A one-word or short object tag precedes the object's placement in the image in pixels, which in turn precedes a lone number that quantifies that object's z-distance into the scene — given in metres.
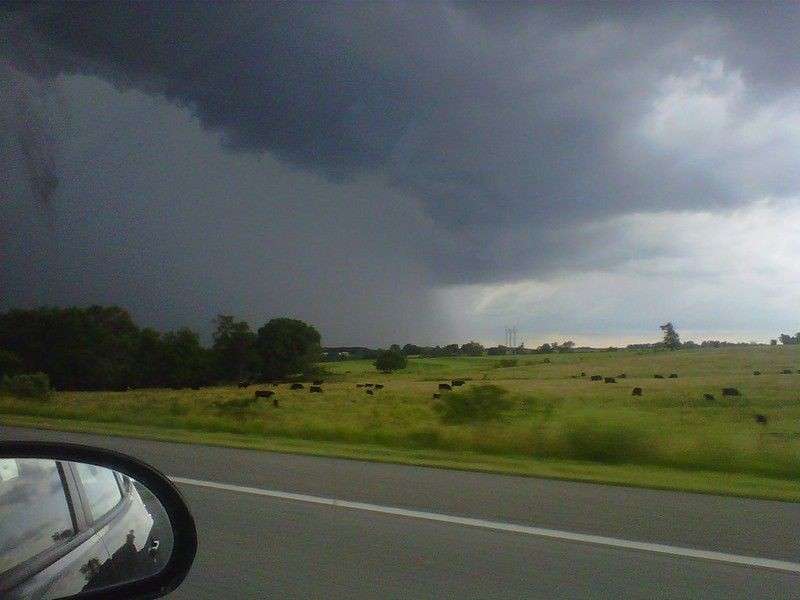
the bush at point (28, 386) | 27.45
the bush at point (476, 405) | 15.64
